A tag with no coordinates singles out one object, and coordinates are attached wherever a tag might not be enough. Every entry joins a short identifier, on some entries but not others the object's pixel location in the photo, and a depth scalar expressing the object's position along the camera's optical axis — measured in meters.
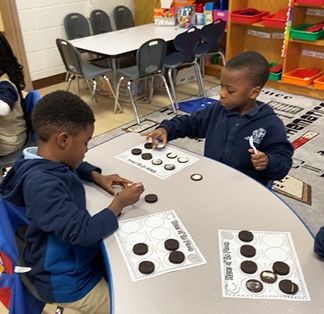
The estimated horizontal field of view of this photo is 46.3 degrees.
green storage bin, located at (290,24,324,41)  3.80
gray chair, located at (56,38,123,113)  3.38
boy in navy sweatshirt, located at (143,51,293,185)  1.52
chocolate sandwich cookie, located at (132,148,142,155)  1.53
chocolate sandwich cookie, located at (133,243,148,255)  1.02
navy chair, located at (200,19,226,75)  3.93
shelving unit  4.05
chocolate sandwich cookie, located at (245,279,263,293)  0.91
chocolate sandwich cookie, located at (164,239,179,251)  1.04
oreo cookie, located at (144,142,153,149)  1.58
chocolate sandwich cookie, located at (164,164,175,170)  1.42
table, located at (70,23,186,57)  3.50
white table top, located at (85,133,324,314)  0.87
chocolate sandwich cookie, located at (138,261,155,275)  0.96
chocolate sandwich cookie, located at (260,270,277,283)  0.93
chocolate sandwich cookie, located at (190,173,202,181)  1.35
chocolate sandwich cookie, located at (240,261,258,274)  0.95
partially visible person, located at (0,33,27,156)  1.98
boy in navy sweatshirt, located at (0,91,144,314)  1.02
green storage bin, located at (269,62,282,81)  4.27
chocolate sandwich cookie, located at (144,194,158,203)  1.23
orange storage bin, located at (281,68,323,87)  4.02
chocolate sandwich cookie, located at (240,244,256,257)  1.00
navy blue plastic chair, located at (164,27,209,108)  3.67
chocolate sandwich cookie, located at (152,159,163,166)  1.45
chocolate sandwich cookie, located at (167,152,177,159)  1.50
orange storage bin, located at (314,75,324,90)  3.92
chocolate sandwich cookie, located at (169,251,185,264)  0.99
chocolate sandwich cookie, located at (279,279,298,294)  0.90
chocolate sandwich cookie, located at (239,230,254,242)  1.06
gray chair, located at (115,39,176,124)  3.33
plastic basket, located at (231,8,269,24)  4.24
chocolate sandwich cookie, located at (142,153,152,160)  1.50
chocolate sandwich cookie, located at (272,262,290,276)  0.95
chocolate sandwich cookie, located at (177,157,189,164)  1.47
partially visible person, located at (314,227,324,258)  0.99
